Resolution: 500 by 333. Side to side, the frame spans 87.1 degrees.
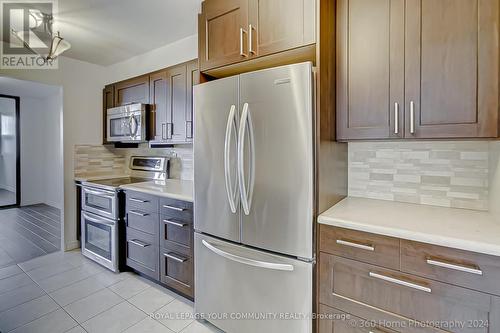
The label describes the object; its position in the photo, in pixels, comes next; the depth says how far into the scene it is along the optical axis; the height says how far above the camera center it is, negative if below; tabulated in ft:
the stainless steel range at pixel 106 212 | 8.87 -1.87
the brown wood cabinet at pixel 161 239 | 6.99 -2.34
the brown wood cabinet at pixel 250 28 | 4.91 +2.71
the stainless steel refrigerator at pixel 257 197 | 4.67 -0.75
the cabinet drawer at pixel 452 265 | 3.39 -1.46
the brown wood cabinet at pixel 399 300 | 3.51 -2.11
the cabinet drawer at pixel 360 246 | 4.06 -1.41
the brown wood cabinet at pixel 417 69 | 4.16 +1.59
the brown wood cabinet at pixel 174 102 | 8.43 +1.95
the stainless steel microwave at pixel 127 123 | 9.57 +1.40
